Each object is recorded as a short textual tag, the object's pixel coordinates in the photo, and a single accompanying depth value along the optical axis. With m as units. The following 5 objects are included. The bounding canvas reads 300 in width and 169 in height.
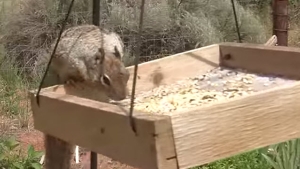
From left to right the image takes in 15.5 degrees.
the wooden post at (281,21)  3.40
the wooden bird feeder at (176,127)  1.74
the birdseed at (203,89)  2.06
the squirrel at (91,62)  2.36
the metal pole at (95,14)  2.25
